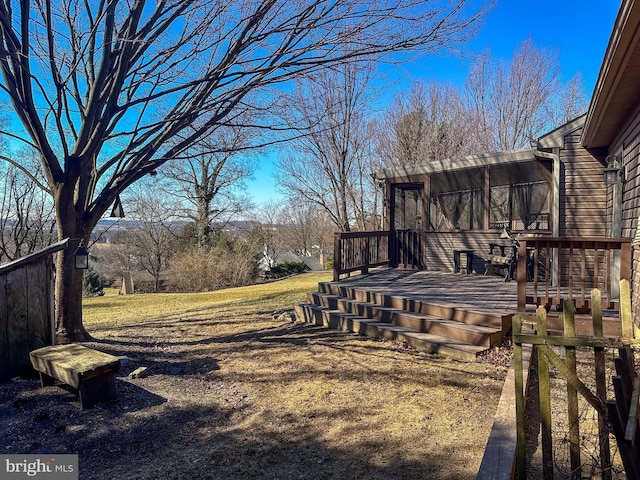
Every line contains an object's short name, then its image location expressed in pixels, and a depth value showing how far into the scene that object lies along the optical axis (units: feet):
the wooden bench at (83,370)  10.94
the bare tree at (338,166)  49.26
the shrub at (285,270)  61.00
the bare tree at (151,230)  66.85
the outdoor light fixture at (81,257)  15.77
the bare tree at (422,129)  63.98
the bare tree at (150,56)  14.93
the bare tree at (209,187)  62.59
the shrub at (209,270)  50.75
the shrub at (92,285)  53.42
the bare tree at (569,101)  62.23
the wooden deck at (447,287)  18.29
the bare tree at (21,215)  50.57
